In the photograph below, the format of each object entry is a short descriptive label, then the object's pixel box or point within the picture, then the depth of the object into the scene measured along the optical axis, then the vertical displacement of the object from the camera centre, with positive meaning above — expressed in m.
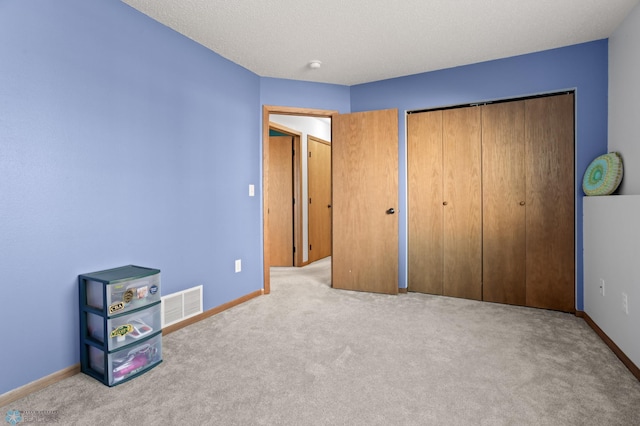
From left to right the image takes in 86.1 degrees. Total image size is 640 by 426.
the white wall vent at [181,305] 2.55 -0.76
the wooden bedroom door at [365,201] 3.59 +0.06
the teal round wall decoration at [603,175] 2.46 +0.22
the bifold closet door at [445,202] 3.36 +0.03
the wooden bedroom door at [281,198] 5.16 +0.13
